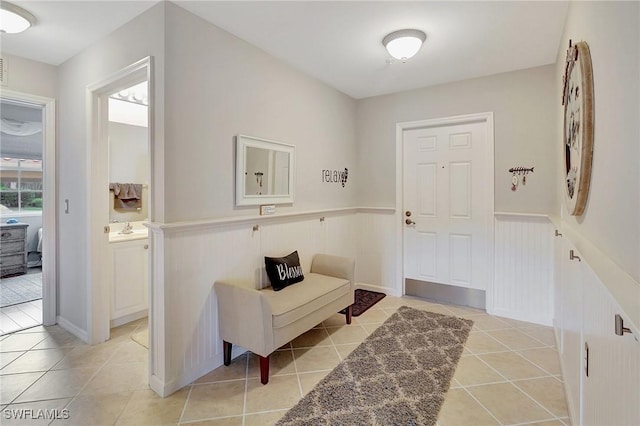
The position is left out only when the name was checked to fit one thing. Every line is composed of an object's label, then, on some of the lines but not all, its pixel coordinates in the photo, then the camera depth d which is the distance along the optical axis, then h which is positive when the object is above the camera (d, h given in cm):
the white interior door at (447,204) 339 +6
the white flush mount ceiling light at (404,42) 232 +126
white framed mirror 245 +33
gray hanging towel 355 +16
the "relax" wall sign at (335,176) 357 +40
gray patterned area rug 176 -115
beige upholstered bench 203 -74
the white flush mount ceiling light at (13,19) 197 +125
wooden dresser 454 -60
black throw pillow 254 -52
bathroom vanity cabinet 292 -70
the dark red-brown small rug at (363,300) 337 -108
